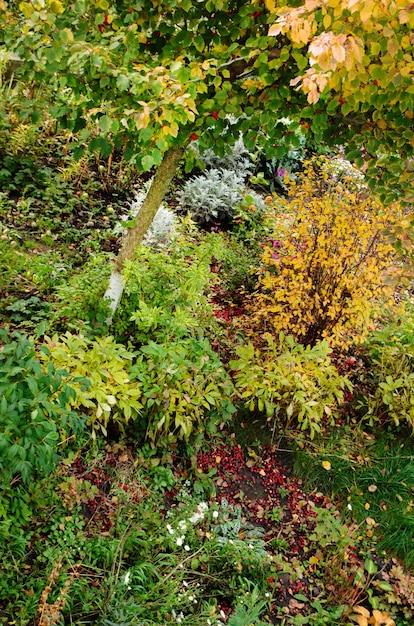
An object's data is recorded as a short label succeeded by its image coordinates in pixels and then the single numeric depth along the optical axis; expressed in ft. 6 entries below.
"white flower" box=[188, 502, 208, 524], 9.39
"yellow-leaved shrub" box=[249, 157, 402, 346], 12.69
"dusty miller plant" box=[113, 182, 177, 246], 16.14
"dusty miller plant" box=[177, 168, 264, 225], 18.92
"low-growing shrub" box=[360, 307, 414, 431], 13.09
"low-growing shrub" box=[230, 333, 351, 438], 11.21
